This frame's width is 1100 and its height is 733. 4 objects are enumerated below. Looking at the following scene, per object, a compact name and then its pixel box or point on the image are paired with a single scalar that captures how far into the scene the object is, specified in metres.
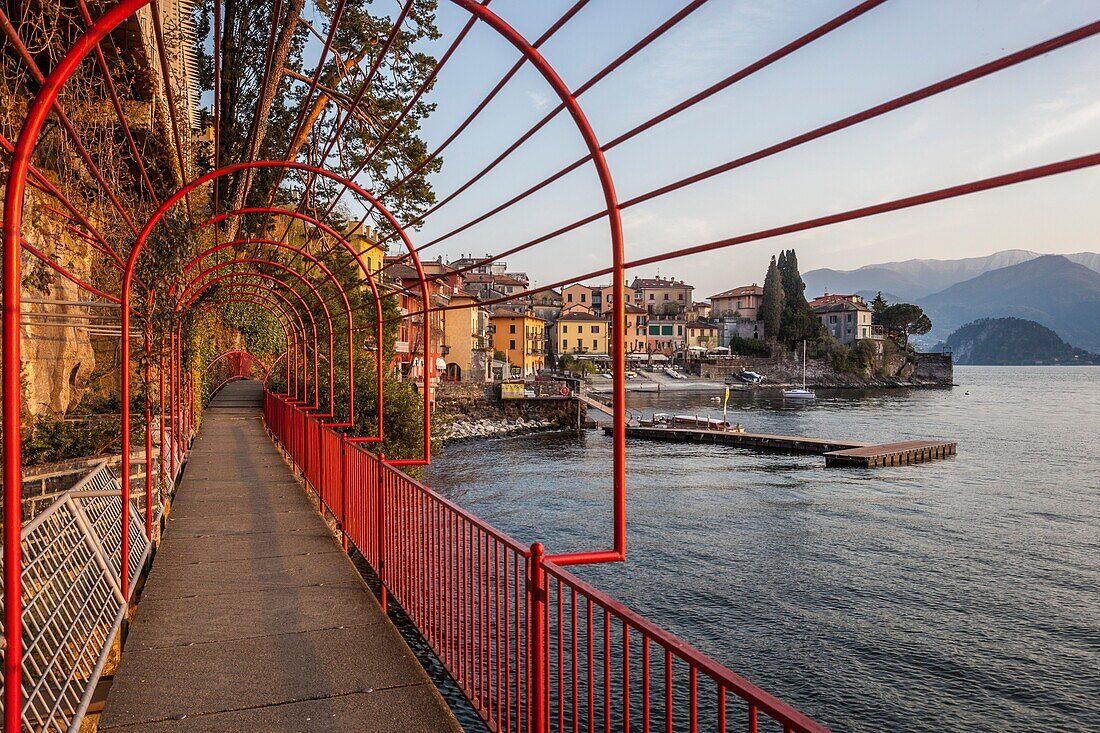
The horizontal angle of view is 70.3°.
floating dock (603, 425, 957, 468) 38.03
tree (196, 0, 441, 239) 11.93
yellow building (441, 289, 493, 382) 61.25
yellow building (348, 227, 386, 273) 45.81
